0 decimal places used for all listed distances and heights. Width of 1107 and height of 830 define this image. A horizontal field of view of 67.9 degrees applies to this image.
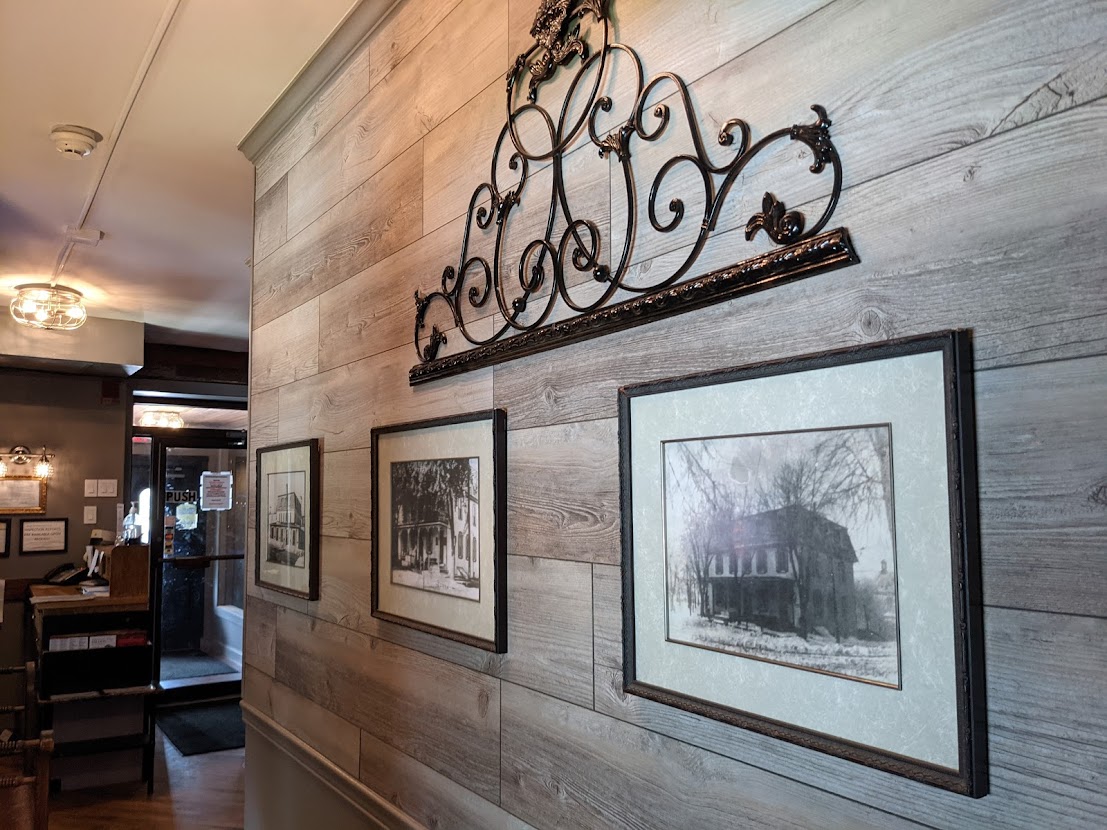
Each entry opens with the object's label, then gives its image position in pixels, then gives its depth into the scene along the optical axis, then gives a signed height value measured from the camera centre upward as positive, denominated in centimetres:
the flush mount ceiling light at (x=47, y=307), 414 +89
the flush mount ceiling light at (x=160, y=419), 675 +51
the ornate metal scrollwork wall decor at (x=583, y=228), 99 +38
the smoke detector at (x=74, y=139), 266 +112
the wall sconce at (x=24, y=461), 560 +15
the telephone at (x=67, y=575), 523 -60
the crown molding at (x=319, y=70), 207 +115
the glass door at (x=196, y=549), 651 -55
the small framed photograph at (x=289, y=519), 225 -12
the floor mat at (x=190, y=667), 661 -151
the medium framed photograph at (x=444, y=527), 149 -10
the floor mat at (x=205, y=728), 529 -172
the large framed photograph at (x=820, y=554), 78 -9
